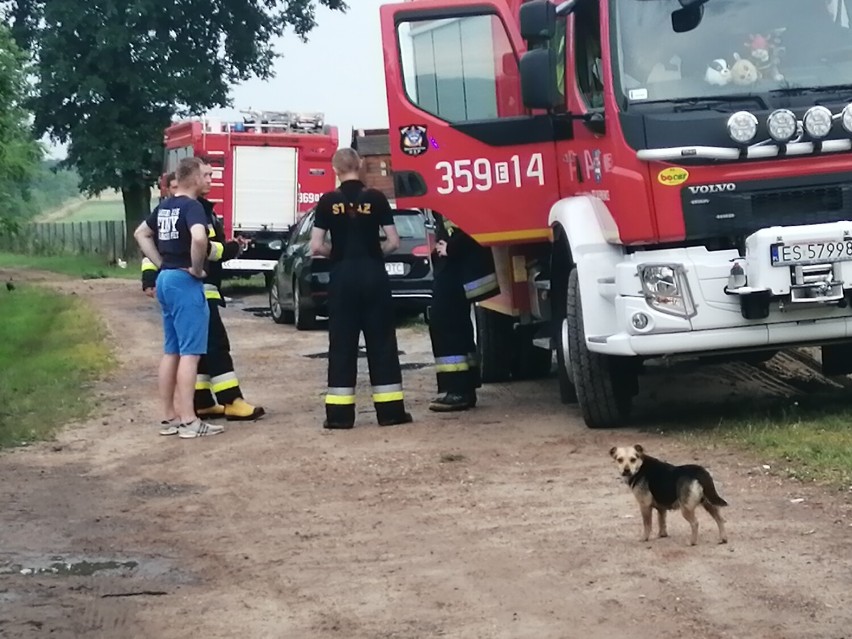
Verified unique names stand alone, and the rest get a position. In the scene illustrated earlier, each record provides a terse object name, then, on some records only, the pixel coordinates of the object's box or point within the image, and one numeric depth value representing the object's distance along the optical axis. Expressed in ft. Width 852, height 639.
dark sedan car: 66.39
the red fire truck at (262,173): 99.86
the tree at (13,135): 123.24
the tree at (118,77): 152.66
